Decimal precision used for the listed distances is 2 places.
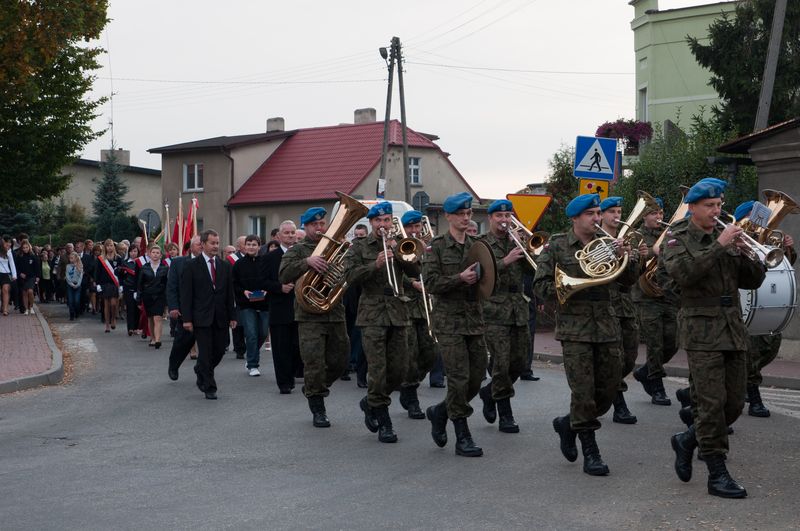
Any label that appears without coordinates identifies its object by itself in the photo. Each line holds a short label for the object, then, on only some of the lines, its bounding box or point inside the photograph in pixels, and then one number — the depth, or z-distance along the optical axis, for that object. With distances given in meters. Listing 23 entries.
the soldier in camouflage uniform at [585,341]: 8.33
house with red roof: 52.94
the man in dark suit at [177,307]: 13.59
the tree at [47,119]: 22.89
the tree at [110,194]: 61.16
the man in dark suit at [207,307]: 13.00
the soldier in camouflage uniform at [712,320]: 7.48
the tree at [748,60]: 29.19
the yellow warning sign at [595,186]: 15.80
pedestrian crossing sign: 15.61
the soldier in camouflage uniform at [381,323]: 9.94
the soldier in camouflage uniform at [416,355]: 11.05
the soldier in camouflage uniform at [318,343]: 10.80
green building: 43.78
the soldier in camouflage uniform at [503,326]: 10.50
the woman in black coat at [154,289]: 20.14
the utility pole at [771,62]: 18.88
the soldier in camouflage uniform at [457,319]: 9.07
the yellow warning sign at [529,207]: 16.44
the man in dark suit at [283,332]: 13.15
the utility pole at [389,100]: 35.93
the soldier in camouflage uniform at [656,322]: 11.56
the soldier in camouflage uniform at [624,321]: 10.62
